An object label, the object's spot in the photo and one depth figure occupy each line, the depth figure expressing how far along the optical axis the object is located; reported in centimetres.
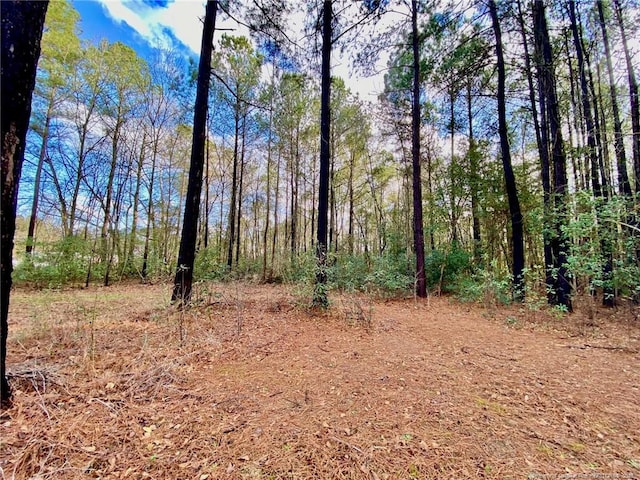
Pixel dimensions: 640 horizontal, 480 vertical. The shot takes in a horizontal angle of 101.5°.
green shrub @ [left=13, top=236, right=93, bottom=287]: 862
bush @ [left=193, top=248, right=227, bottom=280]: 616
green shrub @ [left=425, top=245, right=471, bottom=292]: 868
